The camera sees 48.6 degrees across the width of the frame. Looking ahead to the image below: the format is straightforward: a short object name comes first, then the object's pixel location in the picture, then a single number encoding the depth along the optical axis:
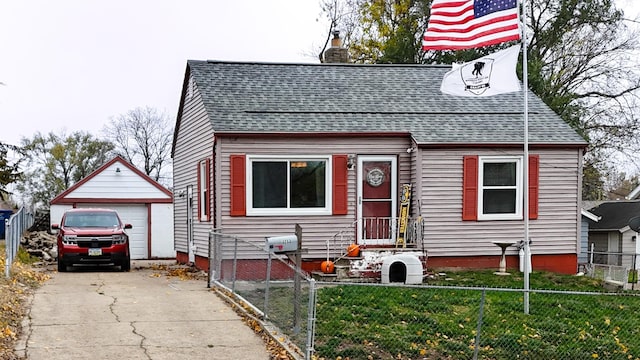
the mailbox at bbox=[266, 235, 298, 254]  11.40
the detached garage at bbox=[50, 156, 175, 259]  29.06
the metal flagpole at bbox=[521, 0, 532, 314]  10.99
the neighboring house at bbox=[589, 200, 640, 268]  34.12
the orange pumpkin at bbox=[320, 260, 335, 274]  15.20
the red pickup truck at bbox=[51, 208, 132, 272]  17.22
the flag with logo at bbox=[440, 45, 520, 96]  10.87
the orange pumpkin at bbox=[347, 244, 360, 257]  15.30
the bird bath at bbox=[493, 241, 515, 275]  16.05
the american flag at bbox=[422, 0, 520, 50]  10.79
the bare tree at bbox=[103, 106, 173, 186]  63.16
